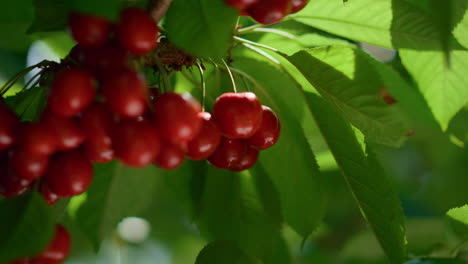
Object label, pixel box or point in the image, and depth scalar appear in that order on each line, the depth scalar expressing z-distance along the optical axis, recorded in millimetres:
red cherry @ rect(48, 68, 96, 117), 898
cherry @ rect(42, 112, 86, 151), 908
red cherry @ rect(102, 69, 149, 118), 894
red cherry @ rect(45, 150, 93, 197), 921
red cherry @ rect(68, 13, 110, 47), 892
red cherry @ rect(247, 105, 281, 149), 1000
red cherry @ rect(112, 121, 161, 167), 906
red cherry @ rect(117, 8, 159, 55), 897
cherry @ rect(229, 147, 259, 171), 1018
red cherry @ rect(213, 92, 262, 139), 972
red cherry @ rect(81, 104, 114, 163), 909
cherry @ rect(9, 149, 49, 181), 912
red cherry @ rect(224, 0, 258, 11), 913
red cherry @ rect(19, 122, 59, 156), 909
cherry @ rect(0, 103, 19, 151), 922
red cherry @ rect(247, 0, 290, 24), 930
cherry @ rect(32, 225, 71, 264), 925
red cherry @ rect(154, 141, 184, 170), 924
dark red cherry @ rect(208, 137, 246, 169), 1002
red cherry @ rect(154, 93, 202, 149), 914
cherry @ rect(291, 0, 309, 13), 949
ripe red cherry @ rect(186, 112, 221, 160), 954
